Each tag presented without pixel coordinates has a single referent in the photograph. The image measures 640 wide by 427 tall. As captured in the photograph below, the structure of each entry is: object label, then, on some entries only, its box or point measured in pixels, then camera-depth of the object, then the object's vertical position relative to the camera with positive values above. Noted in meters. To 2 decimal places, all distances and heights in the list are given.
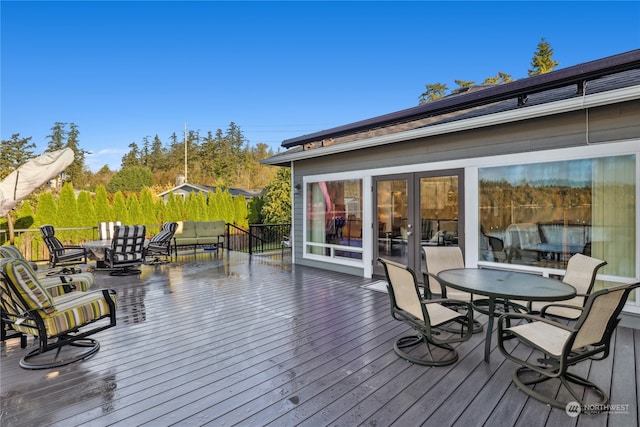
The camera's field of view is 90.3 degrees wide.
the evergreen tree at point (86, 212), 12.72 +0.00
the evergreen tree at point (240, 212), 18.31 -0.15
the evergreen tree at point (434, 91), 24.69 +9.04
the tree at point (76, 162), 30.14 +5.00
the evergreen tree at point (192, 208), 16.59 +0.12
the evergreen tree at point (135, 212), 14.90 -0.04
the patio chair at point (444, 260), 4.00 -0.69
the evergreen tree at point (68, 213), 11.94 -0.02
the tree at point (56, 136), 31.66 +7.68
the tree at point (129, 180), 32.06 +3.28
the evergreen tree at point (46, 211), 11.43 +0.07
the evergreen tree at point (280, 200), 15.86 +0.44
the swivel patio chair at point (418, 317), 2.75 -1.02
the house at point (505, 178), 3.85 +0.42
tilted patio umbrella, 6.38 +0.73
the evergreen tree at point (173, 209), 16.09 +0.08
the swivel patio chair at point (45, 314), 2.73 -0.95
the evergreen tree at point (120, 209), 14.24 +0.11
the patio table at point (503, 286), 2.65 -0.75
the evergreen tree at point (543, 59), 21.66 +9.97
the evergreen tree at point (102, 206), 13.52 +0.23
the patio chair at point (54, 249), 7.36 -0.86
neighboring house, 23.17 +1.55
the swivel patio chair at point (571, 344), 2.09 -1.04
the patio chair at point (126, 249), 6.79 -0.82
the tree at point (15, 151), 20.49 +4.16
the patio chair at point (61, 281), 3.54 -0.81
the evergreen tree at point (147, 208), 15.25 +0.15
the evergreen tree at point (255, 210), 18.38 -0.08
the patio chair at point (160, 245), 8.59 -0.94
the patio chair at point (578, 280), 3.09 -0.79
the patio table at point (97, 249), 7.07 -0.84
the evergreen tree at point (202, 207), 16.94 +0.16
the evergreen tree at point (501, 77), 21.29 +8.69
